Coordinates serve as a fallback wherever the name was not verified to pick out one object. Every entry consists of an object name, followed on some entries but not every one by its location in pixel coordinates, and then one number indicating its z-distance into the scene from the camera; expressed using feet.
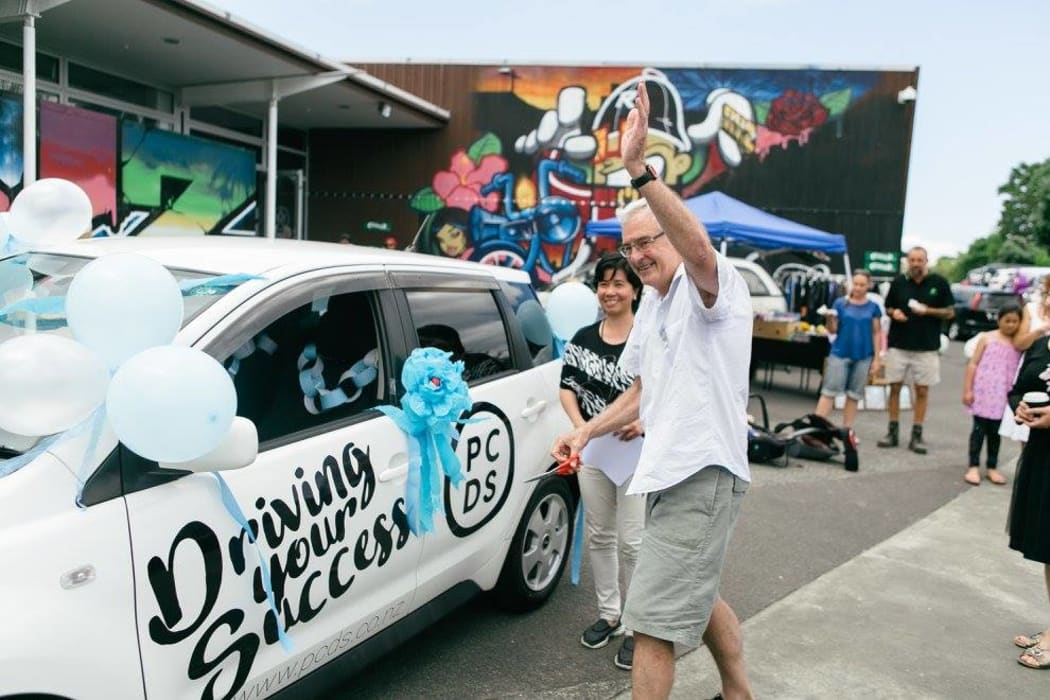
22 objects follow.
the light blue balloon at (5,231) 9.51
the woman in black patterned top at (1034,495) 12.00
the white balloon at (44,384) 5.95
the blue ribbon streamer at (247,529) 7.08
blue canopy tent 36.86
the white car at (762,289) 41.29
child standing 22.38
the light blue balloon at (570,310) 13.99
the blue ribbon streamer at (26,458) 6.07
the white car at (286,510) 6.04
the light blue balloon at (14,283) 8.12
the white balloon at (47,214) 9.48
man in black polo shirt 26.61
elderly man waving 8.18
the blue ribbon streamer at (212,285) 8.01
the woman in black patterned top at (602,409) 11.68
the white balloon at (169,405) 6.07
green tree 152.76
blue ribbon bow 9.42
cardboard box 36.94
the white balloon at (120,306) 6.47
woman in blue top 27.86
